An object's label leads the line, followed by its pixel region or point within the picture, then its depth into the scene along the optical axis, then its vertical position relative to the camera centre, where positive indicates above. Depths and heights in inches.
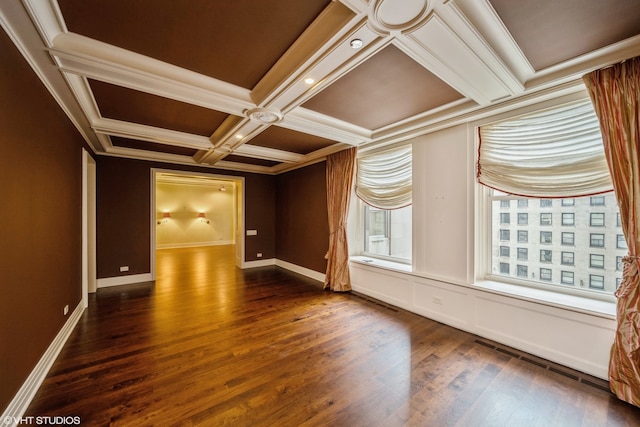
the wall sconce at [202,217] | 416.2 -9.1
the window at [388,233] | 158.4 -14.0
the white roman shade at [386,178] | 148.9 +21.9
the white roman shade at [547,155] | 87.5 +22.9
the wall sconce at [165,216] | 384.5 -7.9
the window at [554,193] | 88.8 +7.6
